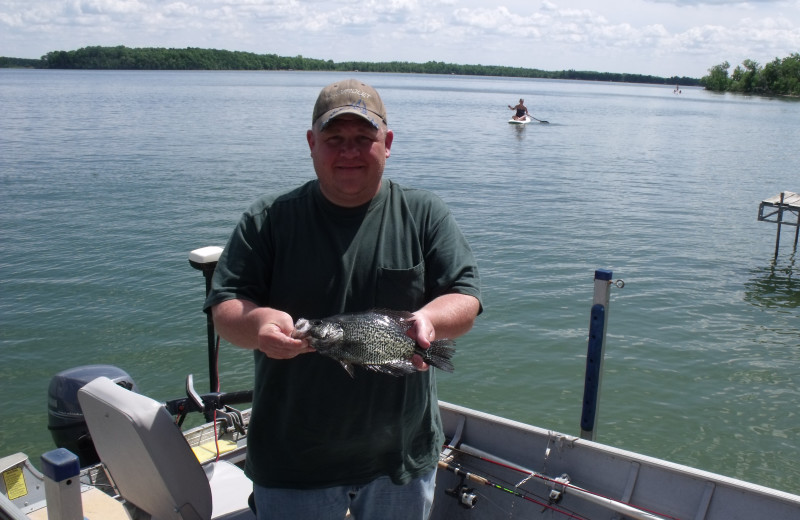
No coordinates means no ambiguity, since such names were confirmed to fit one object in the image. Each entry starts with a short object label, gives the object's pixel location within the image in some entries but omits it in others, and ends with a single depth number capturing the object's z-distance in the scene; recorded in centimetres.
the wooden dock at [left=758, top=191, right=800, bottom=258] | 1593
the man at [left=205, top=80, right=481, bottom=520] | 260
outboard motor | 536
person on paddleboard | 5003
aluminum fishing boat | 320
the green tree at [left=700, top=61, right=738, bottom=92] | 16850
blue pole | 587
